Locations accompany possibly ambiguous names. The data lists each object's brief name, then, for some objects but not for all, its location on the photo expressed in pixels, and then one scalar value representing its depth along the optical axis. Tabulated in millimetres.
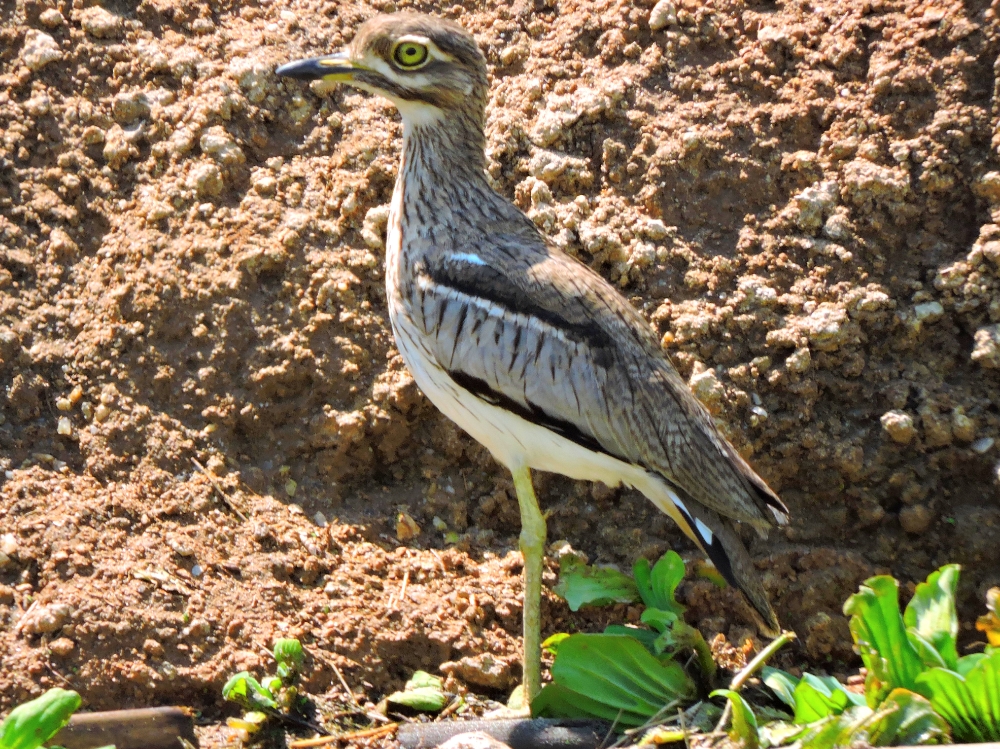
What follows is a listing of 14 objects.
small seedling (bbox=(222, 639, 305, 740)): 7234
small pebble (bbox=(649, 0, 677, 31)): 9648
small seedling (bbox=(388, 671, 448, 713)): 7672
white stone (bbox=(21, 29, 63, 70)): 9477
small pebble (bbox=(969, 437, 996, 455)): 8336
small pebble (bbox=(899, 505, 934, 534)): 8422
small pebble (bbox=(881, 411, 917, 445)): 8383
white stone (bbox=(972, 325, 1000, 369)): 8352
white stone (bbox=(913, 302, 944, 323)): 8562
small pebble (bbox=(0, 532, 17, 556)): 7742
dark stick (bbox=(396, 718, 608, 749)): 7148
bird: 7672
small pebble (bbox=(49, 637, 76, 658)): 7312
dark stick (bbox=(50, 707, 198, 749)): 6684
